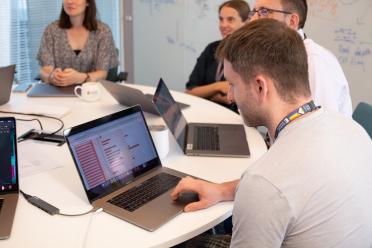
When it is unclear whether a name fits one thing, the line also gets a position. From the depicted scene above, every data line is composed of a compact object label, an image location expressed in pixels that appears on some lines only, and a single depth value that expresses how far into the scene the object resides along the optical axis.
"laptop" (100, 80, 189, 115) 1.93
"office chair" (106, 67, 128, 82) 2.91
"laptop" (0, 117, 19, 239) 1.26
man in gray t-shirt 0.89
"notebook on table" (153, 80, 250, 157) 1.63
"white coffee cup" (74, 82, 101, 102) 2.24
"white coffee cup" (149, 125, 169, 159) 1.50
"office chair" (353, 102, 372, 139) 1.84
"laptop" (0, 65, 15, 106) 2.05
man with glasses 1.74
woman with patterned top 2.94
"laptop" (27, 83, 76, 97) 2.34
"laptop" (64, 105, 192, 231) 1.20
